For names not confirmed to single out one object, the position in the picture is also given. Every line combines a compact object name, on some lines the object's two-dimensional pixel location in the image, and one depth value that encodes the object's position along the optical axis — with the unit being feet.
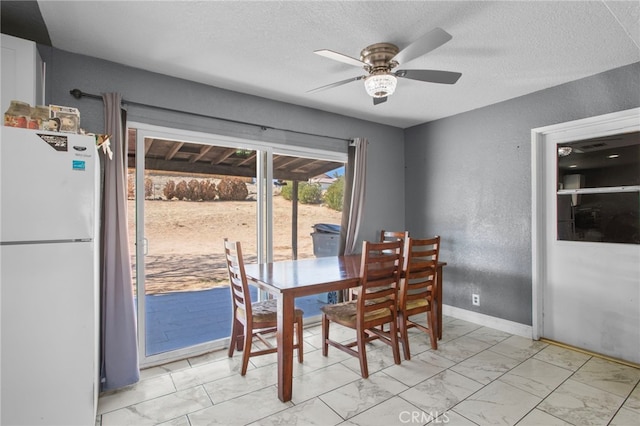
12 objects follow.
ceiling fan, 6.78
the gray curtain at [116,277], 7.40
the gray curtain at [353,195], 12.06
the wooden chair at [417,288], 8.57
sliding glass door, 8.67
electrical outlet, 11.63
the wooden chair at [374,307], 7.72
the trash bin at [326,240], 12.89
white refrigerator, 4.85
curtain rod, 7.56
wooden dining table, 6.90
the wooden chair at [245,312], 7.64
